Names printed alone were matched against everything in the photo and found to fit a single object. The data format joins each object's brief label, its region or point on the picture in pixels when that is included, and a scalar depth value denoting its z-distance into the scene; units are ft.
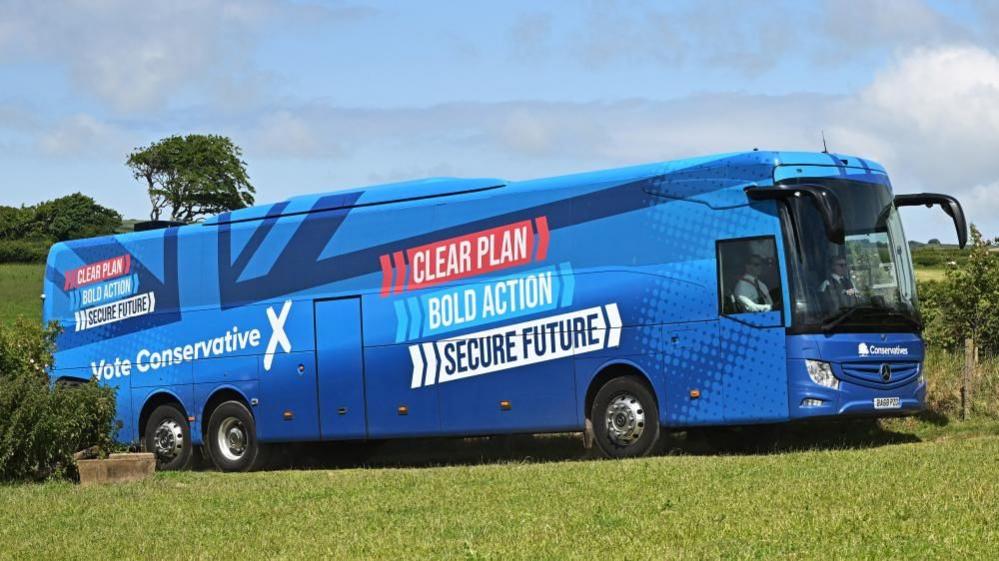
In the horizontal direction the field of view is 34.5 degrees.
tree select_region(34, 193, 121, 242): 364.17
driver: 58.29
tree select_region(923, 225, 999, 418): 71.54
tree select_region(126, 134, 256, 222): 359.46
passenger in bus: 58.49
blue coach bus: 58.54
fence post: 70.08
